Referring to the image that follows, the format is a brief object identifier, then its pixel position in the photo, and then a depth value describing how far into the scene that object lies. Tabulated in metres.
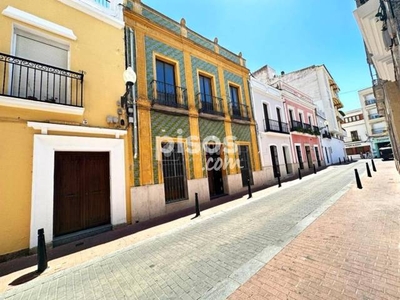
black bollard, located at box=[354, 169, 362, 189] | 7.59
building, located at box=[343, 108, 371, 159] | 40.16
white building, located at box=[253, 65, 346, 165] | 25.19
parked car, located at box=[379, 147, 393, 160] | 21.39
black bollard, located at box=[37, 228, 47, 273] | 3.65
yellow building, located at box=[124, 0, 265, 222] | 7.51
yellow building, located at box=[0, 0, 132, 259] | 4.73
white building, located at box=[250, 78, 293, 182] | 13.53
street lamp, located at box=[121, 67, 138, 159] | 7.00
